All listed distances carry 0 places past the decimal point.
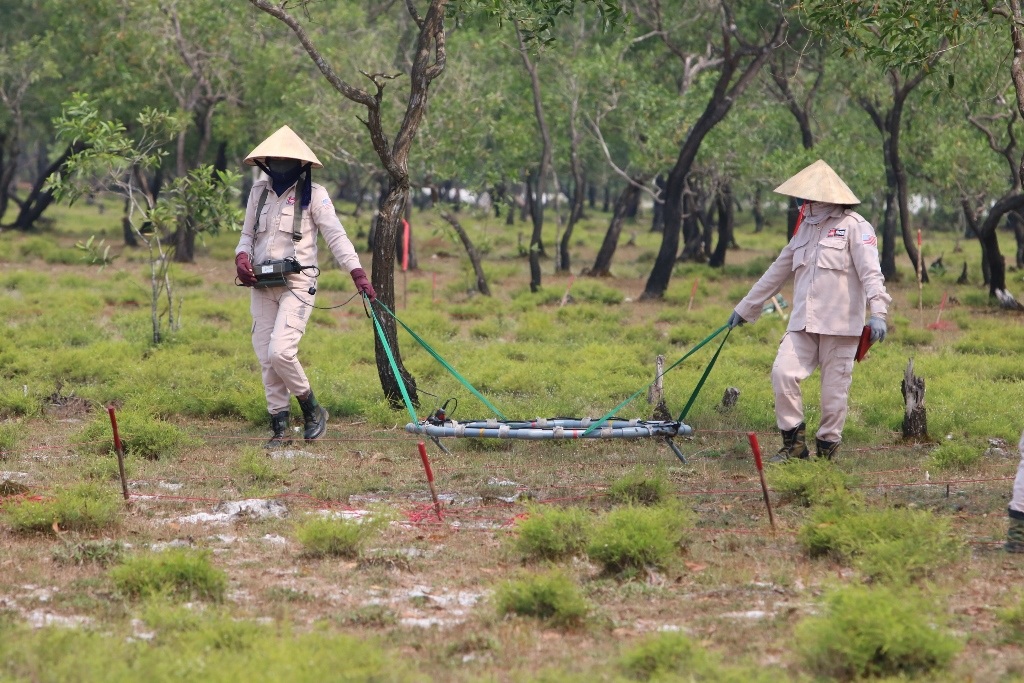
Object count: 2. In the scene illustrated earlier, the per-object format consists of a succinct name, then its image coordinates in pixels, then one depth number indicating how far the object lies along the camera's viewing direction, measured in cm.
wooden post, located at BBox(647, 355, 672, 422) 1939
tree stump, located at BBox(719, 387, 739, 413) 2175
